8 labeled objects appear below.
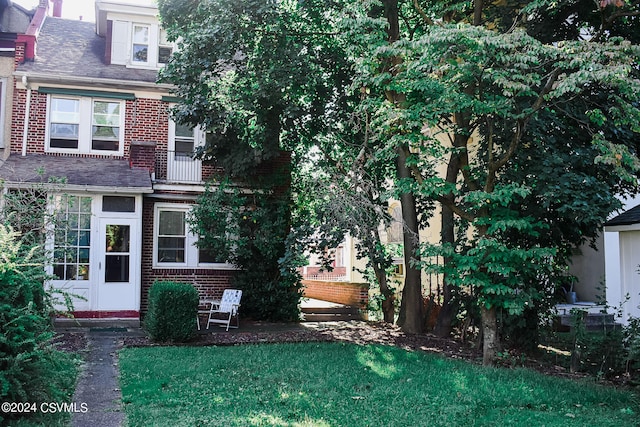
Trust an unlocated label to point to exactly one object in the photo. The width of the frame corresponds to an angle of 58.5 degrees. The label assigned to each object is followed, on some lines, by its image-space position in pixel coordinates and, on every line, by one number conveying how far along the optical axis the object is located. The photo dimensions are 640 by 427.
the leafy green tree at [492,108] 7.82
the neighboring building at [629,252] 10.29
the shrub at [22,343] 5.22
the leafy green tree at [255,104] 12.24
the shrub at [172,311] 11.13
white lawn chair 13.62
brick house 14.14
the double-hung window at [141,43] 17.00
